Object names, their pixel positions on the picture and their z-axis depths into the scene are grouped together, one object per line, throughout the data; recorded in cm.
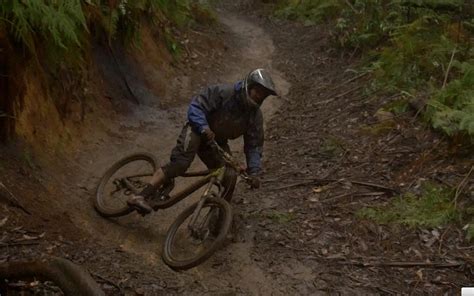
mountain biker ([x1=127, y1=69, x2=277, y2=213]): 623
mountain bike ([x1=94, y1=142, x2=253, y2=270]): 591
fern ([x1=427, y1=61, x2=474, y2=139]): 719
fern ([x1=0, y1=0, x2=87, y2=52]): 589
